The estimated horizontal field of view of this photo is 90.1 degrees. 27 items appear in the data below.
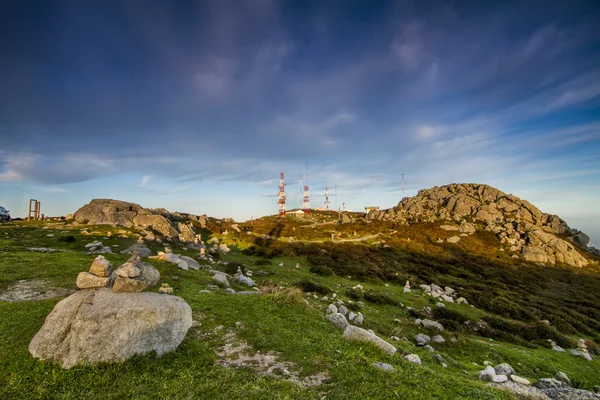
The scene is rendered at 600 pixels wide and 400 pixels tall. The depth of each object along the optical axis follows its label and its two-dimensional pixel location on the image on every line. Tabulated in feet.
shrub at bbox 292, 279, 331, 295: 78.79
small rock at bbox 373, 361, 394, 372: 28.76
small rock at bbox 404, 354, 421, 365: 36.09
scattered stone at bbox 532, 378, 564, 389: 34.55
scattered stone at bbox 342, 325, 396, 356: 34.71
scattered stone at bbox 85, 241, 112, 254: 85.68
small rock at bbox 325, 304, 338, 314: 58.85
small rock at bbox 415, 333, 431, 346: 55.64
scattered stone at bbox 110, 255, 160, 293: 33.63
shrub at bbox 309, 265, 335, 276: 110.93
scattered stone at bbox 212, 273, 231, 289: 64.23
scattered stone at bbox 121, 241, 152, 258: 87.43
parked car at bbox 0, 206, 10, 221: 150.82
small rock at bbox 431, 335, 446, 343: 56.86
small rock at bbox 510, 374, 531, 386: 34.72
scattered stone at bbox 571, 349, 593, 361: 63.41
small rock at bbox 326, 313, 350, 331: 45.18
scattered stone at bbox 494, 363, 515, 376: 40.54
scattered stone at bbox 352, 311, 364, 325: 59.16
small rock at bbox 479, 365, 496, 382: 35.59
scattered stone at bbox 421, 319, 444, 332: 65.84
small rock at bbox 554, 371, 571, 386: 46.68
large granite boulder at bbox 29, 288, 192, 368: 26.91
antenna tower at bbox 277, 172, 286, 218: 395.55
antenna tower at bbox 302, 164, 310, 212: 459.48
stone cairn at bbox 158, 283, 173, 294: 45.67
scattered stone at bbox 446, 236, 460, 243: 219.61
